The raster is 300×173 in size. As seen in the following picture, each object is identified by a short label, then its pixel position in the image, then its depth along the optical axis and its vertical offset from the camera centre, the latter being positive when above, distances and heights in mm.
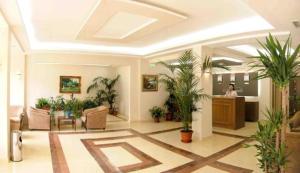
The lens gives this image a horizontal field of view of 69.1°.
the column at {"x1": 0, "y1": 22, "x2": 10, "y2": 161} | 4125 -93
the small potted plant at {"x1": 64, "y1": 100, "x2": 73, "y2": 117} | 7455 -711
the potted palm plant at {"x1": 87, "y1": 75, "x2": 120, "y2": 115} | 10502 -4
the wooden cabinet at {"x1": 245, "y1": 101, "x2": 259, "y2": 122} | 9102 -976
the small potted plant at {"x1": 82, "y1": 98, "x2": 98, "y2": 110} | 9272 -690
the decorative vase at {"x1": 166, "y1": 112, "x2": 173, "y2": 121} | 9359 -1216
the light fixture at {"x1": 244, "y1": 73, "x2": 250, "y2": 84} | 9856 +439
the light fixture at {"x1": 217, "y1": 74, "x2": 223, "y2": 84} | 11029 +469
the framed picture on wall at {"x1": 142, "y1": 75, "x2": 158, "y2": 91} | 9062 +209
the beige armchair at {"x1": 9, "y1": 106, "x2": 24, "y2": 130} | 5422 -786
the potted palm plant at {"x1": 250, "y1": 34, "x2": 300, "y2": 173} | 2566 +180
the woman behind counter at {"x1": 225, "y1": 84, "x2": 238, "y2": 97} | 8367 -167
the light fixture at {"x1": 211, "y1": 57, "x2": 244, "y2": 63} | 8650 +1128
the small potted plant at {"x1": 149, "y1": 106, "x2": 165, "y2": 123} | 8883 -1031
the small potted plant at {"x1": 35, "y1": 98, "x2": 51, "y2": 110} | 8078 -601
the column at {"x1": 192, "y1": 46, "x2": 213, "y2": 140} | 6012 -650
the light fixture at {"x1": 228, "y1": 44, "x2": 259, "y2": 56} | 7046 +1299
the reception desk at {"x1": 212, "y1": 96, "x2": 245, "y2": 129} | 7285 -829
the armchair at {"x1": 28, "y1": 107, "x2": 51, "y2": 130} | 6773 -970
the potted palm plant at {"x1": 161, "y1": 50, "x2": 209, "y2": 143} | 5512 -83
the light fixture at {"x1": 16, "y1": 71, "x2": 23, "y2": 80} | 7234 +443
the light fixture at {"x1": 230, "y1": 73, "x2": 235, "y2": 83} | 10492 +492
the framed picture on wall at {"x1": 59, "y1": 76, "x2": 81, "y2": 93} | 9755 +182
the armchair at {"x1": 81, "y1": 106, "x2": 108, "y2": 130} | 6957 -970
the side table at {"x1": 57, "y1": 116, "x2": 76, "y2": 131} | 7246 -1047
